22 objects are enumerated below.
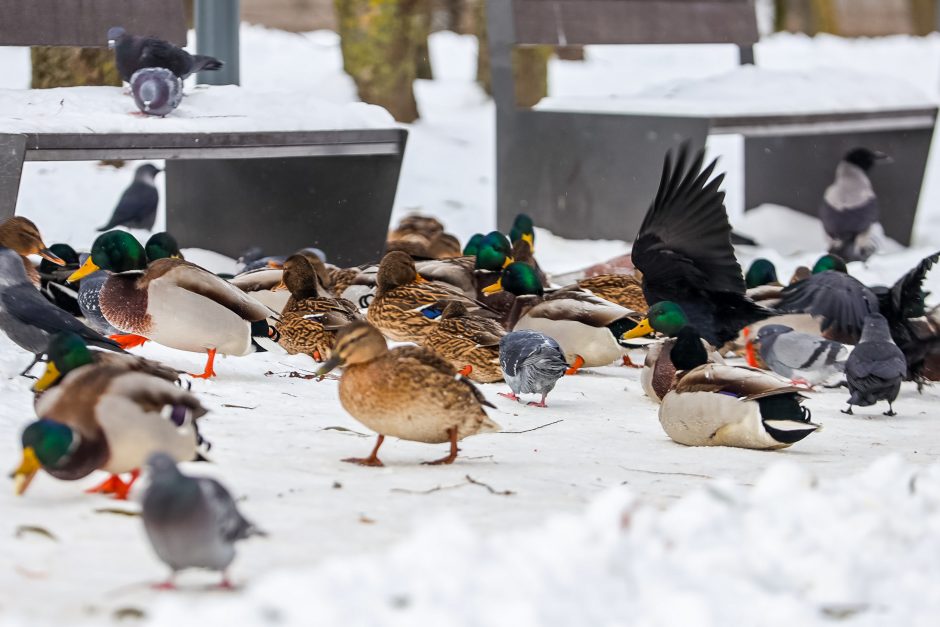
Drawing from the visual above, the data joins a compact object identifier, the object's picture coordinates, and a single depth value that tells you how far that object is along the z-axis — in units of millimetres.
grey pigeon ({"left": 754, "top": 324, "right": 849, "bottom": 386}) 14031
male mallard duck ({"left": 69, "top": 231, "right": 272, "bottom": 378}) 12430
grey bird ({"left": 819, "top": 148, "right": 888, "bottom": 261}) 23203
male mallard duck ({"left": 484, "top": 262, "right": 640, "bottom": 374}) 14422
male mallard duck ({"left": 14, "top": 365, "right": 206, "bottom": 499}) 7531
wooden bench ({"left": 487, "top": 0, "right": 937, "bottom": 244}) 22797
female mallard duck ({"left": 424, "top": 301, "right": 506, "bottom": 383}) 13703
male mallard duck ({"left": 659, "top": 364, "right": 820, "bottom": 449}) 10898
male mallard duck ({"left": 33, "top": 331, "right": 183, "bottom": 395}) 8844
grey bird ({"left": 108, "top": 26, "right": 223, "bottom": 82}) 17453
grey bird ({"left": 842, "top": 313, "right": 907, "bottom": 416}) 12867
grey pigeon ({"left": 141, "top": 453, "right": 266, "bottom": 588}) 6234
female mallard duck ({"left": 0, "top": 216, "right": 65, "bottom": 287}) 13859
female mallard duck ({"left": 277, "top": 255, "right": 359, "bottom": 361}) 13867
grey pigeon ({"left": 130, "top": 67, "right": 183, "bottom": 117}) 16734
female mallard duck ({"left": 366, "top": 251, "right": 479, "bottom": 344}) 14820
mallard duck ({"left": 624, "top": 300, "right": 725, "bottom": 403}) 12727
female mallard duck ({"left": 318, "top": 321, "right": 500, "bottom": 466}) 9352
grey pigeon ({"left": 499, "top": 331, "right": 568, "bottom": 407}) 12422
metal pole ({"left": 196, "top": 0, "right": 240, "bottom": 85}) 20469
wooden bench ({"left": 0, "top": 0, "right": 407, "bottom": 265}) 17844
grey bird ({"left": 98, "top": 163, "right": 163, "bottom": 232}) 21000
